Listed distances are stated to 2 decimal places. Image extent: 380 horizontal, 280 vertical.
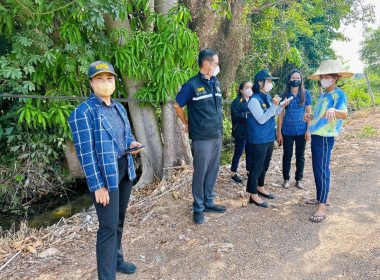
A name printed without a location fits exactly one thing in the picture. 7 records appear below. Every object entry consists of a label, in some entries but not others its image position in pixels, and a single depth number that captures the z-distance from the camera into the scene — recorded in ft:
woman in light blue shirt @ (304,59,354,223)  9.37
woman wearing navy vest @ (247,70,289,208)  9.98
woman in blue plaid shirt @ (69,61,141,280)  5.78
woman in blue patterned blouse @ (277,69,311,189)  11.73
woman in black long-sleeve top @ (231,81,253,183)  13.20
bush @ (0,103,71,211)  15.58
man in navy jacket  9.45
